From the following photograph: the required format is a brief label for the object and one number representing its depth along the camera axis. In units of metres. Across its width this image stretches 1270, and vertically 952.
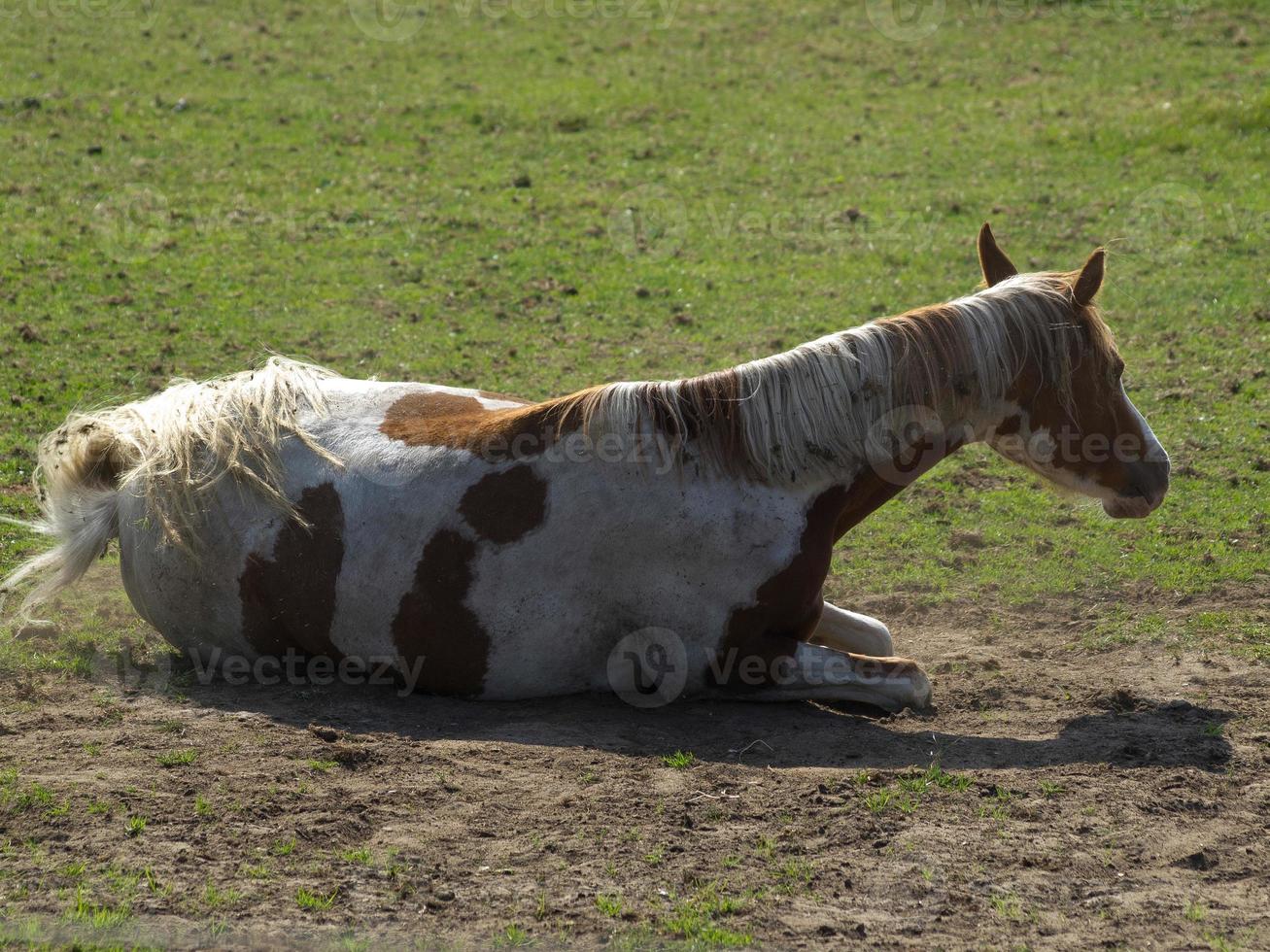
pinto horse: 12.19
